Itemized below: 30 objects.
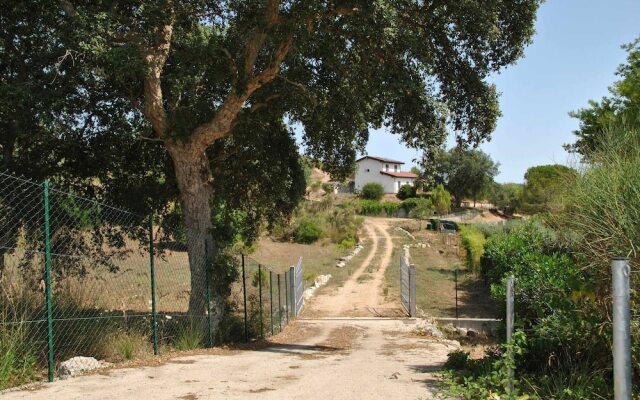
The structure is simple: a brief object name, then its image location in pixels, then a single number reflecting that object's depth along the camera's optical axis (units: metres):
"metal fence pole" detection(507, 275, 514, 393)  5.43
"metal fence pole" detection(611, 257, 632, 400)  3.31
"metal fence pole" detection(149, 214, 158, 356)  8.77
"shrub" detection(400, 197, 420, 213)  76.70
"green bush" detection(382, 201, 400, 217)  77.62
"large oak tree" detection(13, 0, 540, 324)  10.84
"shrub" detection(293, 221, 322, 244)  45.53
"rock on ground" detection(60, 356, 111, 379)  6.95
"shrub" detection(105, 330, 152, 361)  8.54
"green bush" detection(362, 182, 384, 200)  87.06
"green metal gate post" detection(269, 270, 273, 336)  14.74
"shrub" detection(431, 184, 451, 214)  71.56
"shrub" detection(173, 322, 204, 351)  10.13
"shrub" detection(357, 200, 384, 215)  76.62
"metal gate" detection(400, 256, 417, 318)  20.25
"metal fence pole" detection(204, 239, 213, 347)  11.58
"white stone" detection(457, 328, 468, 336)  18.63
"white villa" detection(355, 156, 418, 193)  100.75
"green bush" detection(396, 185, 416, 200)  88.38
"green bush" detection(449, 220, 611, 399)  5.40
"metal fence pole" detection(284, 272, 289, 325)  17.72
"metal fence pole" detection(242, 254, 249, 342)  13.05
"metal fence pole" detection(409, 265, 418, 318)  20.11
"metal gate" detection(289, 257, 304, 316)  20.02
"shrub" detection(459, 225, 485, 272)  30.16
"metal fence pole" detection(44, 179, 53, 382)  6.28
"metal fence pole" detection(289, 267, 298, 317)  19.86
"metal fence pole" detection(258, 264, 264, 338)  13.61
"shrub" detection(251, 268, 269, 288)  17.98
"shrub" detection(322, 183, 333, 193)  63.31
